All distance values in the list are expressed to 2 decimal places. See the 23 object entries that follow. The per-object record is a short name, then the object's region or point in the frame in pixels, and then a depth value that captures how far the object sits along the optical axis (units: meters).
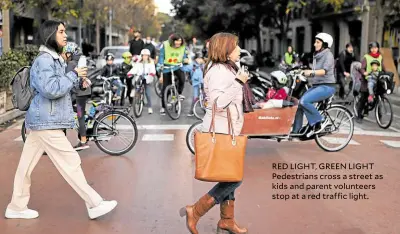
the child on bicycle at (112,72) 12.90
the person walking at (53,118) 5.05
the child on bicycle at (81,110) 7.95
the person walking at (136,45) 16.16
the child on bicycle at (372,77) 11.84
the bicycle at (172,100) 12.64
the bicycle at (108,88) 12.13
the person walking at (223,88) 4.71
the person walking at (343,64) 17.52
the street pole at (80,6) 24.09
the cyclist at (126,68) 14.71
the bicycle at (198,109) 12.61
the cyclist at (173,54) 12.84
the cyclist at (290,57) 25.72
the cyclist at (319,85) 8.52
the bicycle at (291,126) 8.34
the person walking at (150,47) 16.44
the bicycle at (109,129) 8.57
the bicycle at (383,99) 11.61
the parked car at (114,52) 24.05
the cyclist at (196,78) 13.02
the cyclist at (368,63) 12.01
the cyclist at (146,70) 13.24
